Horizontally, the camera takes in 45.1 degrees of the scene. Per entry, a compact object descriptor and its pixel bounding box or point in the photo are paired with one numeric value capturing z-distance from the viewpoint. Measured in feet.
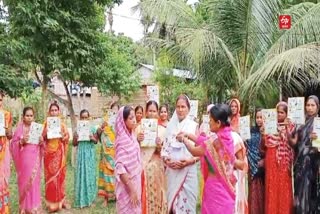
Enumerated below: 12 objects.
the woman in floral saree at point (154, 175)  13.86
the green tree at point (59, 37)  20.91
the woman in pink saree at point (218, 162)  10.14
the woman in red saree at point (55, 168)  17.71
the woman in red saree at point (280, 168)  14.46
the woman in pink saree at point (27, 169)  16.49
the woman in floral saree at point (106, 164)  19.08
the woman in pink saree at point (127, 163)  11.62
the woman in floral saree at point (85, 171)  18.97
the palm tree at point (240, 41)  21.41
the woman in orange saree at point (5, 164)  15.12
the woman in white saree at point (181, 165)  12.97
